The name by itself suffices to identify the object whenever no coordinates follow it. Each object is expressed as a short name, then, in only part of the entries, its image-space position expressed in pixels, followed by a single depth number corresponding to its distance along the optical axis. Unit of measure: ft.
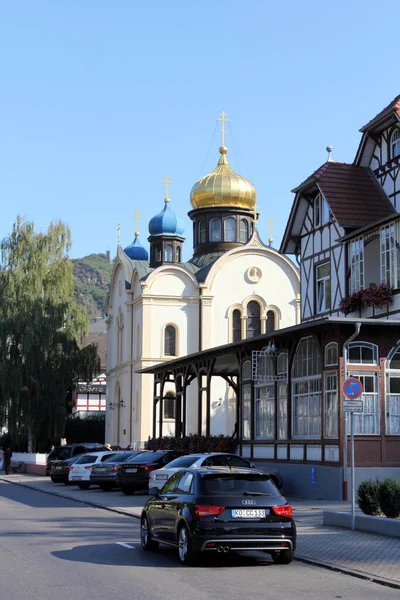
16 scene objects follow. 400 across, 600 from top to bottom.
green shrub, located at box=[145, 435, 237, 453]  107.34
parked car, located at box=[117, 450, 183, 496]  96.73
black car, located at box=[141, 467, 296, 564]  42.32
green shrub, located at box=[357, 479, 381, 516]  59.52
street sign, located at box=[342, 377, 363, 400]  58.03
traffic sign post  57.36
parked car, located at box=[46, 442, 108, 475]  138.82
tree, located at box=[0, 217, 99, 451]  181.88
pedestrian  164.19
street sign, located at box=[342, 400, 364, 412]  57.47
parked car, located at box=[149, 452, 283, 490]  74.43
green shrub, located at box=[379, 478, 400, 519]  57.67
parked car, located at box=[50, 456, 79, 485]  122.62
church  184.24
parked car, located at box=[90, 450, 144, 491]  105.81
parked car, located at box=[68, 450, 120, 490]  113.80
